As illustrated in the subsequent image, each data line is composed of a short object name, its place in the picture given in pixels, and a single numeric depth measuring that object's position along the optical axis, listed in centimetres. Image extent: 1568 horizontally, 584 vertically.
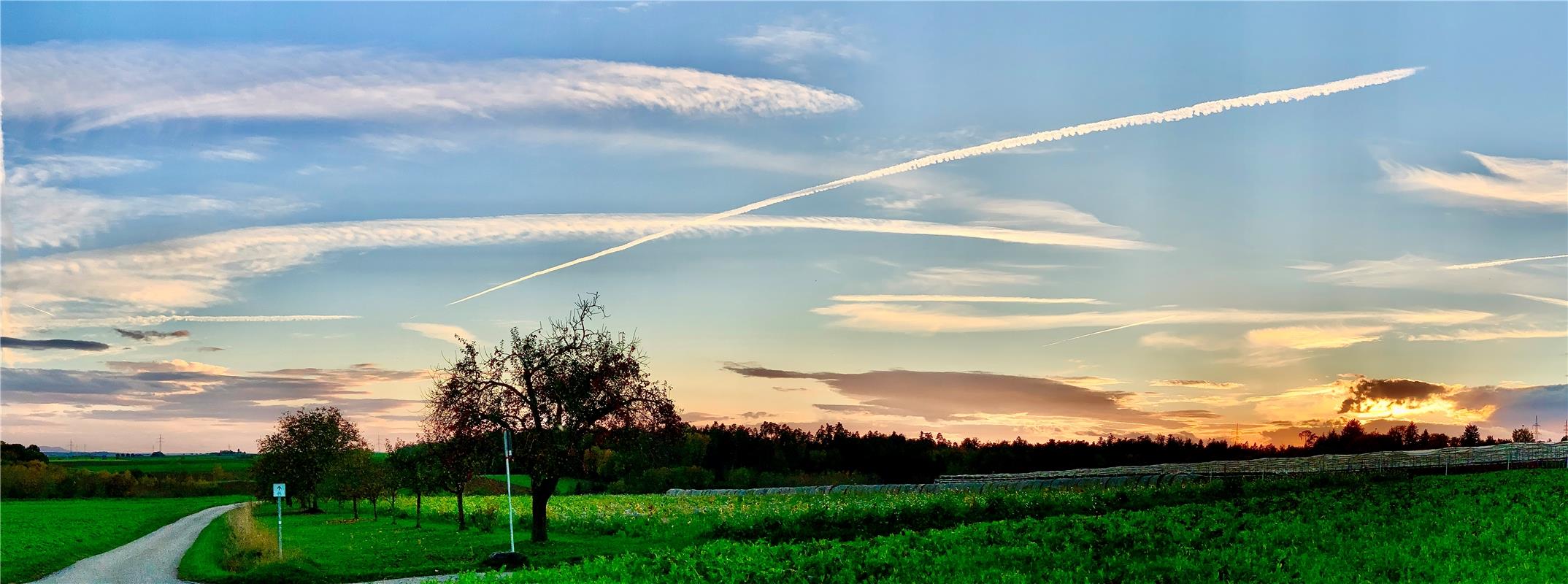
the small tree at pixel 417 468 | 5603
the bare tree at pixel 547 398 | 3722
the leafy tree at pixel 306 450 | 8231
